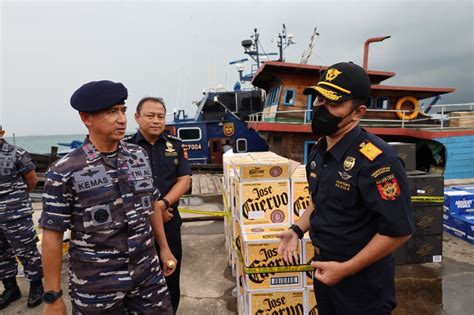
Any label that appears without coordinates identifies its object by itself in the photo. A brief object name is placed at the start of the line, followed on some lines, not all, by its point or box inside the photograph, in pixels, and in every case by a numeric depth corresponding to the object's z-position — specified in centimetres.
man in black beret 174
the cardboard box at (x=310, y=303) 278
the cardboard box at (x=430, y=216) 438
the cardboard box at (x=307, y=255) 275
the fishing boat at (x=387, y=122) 952
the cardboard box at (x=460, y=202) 529
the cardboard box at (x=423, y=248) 439
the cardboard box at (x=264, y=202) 297
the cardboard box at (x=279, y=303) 276
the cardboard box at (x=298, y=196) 302
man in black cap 158
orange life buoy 1056
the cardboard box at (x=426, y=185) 433
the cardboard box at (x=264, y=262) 271
